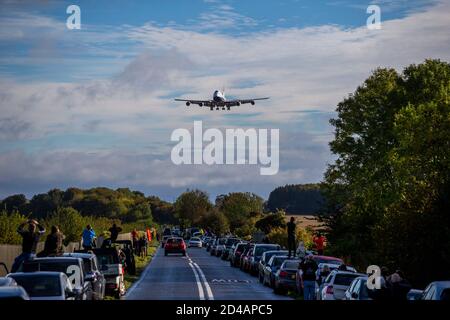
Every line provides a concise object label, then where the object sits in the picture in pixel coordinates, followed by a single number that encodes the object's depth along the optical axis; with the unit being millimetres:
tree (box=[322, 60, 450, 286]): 33594
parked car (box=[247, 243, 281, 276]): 52031
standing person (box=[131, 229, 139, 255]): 65738
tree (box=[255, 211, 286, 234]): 92794
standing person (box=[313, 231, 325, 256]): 48266
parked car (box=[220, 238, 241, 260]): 76488
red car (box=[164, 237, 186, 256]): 83125
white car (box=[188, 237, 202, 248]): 119450
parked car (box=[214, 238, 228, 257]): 81250
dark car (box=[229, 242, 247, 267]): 61406
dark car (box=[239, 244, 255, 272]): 54897
